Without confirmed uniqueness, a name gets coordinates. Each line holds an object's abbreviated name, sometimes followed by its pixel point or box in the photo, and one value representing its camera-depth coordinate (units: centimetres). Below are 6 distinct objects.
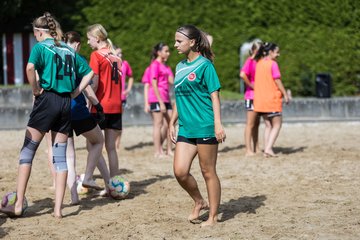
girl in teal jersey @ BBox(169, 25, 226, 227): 1324
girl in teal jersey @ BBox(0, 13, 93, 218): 1387
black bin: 3442
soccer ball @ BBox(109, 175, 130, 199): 1620
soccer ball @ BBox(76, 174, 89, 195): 1720
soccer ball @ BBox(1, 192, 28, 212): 1449
